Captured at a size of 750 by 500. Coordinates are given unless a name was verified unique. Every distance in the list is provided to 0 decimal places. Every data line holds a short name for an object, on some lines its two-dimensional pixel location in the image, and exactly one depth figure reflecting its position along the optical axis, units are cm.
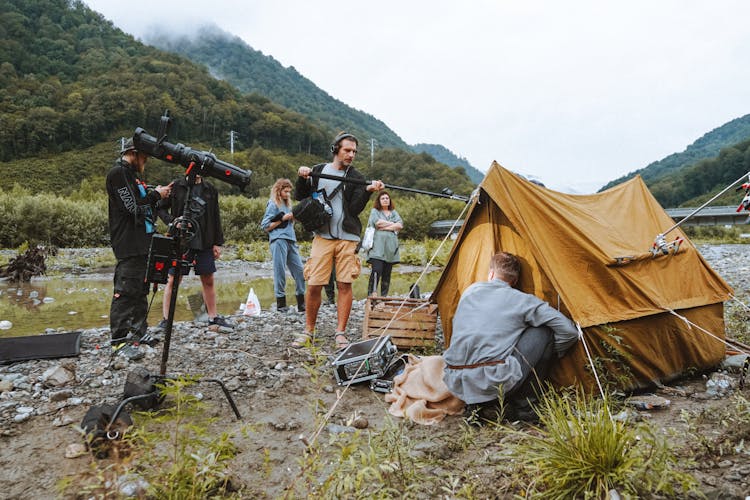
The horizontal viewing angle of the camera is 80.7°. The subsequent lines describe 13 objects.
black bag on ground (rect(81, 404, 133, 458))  280
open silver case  415
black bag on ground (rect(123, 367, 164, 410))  326
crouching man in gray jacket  334
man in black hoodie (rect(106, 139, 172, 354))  459
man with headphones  505
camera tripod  331
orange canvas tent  368
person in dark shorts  551
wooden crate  529
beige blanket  362
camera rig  334
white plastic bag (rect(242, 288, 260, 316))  759
